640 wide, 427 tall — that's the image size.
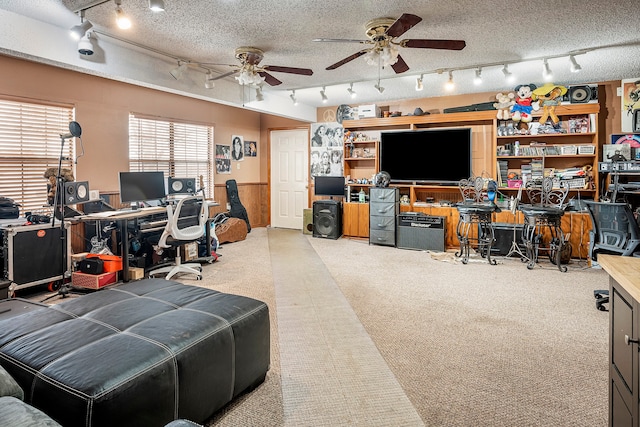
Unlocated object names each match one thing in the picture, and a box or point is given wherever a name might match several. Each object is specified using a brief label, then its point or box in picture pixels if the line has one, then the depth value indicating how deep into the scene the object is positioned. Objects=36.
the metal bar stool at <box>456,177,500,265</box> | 5.02
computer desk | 4.00
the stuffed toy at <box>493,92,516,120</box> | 5.66
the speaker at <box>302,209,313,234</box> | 7.32
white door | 7.78
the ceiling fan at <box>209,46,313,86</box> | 3.91
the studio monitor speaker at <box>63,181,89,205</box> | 3.82
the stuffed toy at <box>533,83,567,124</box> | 5.35
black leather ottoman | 1.36
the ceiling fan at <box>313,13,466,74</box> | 3.03
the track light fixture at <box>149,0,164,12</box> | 2.47
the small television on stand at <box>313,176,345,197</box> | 7.05
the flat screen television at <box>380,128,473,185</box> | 5.95
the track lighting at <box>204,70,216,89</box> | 4.72
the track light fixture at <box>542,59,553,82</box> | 4.31
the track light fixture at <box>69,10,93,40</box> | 3.12
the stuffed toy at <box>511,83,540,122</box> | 5.53
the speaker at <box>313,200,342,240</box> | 6.82
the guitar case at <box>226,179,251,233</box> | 7.02
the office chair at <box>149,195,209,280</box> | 4.16
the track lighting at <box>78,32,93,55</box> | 3.24
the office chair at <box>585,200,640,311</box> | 3.30
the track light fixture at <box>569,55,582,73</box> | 4.09
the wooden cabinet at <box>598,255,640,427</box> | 1.17
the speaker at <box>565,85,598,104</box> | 5.21
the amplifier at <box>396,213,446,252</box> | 5.81
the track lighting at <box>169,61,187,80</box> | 4.27
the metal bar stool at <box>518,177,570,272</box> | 4.60
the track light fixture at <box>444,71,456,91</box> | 4.62
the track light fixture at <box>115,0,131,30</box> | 2.76
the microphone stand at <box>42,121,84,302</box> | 3.77
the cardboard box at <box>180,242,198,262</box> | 5.02
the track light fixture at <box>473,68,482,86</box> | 4.55
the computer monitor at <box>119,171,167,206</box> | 4.62
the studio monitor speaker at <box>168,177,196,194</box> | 5.41
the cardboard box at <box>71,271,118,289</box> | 3.86
